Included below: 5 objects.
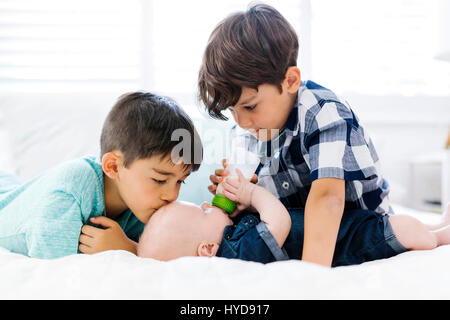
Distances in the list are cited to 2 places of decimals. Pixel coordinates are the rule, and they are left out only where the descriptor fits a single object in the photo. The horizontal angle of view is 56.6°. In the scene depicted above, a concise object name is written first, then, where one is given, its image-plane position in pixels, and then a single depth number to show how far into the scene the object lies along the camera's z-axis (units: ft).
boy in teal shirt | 2.81
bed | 1.86
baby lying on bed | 2.76
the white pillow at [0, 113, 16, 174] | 5.06
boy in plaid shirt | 2.73
